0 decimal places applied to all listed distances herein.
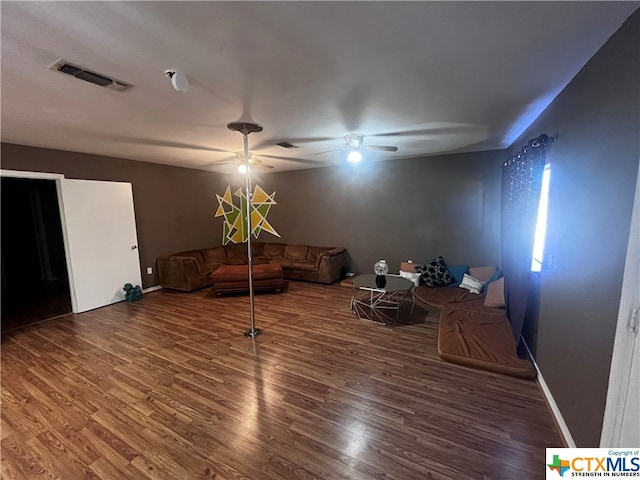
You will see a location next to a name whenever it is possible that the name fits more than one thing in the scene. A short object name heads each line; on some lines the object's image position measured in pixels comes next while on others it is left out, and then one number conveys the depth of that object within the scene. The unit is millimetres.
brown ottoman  4621
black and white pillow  4566
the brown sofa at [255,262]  4957
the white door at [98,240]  3904
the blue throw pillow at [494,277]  4049
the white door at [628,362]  1119
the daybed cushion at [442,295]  3881
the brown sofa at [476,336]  2414
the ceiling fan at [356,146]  3273
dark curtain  2363
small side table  3582
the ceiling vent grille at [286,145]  3604
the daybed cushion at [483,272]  4344
